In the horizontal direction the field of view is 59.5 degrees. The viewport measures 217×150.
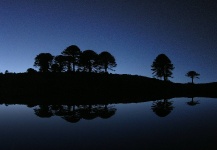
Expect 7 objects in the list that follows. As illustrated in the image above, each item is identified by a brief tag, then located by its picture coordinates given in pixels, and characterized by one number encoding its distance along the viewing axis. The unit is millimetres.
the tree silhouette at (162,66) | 85931
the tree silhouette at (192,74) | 127019
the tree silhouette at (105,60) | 86562
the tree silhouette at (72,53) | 82625
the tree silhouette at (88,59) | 83625
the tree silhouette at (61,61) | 84225
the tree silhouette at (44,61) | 94188
